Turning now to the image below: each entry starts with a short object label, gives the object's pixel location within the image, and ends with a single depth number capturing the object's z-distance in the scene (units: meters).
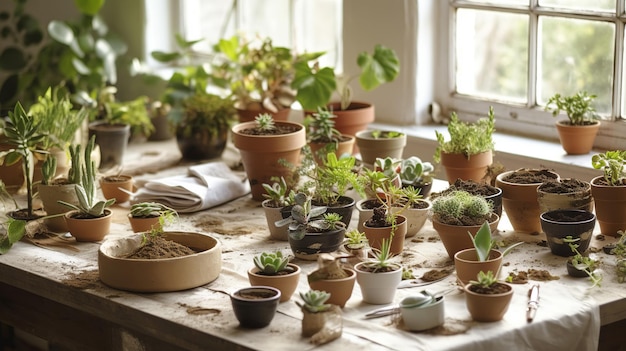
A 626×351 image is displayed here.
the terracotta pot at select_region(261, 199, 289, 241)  2.81
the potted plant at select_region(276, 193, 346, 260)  2.58
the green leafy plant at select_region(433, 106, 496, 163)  3.05
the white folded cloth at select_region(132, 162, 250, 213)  3.14
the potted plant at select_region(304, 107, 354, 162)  3.34
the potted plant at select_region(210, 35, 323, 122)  3.72
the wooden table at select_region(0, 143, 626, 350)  2.13
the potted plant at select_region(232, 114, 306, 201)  3.17
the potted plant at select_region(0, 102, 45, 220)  2.88
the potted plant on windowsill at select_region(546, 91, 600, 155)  3.21
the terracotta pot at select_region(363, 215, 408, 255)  2.61
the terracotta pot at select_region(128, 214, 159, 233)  2.84
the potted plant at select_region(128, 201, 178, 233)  2.84
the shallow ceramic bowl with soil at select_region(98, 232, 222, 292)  2.40
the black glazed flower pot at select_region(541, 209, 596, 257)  2.53
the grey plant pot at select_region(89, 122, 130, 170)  3.69
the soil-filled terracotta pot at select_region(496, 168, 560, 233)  2.78
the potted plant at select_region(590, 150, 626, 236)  2.68
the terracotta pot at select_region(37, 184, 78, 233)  2.94
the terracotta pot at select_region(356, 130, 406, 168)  3.25
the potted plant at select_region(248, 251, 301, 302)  2.33
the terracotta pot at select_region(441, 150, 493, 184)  3.06
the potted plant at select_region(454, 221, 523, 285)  2.35
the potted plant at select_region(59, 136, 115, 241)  2.83
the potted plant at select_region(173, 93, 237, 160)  3.75
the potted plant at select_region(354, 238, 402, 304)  2.30
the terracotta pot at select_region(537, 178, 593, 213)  2.67
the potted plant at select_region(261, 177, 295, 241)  2.80
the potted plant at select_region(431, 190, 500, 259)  2.54
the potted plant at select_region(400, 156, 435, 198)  3.03
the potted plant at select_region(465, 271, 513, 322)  2.16
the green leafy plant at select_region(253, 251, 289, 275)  2.35
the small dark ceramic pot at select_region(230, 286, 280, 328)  2.17
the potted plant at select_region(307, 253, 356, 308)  2.29
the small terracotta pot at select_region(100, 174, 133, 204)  3.23
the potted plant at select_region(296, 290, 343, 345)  2.11
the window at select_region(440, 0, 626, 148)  3.27
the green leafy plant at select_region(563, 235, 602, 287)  2.39
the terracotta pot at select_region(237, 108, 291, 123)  3.70
